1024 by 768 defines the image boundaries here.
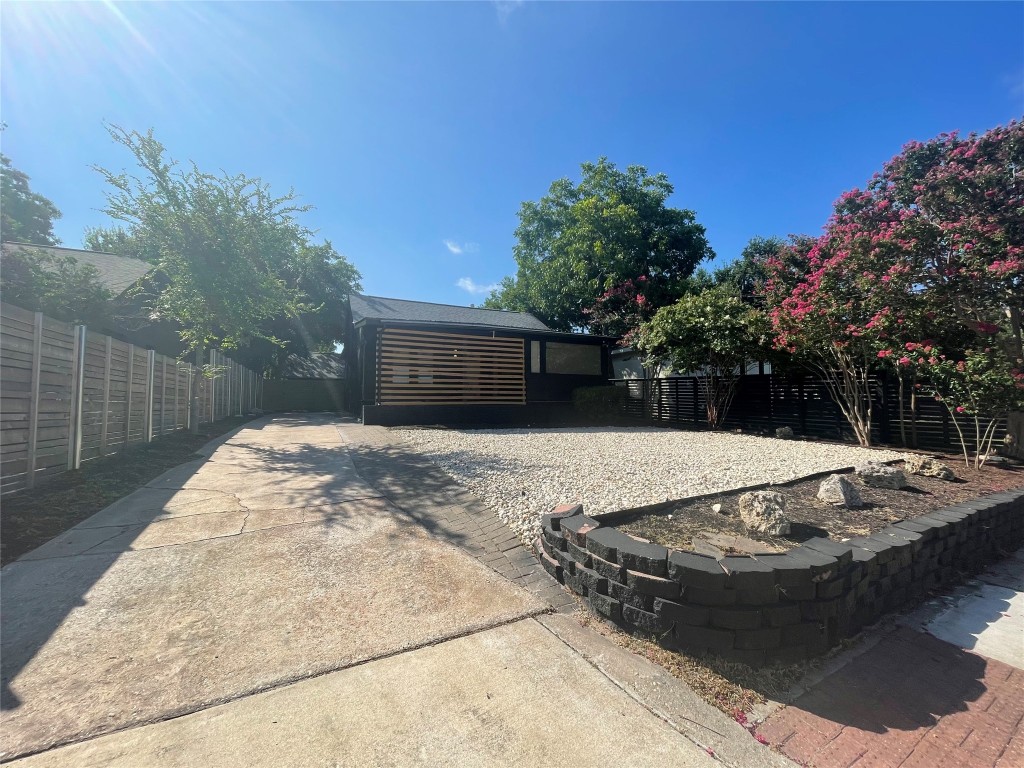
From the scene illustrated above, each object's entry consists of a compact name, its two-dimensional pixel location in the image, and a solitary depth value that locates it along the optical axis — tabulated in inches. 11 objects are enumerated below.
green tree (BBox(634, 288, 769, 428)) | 374.6
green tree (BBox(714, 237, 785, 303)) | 826.2
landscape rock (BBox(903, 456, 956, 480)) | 189.8
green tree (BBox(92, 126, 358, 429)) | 302.7
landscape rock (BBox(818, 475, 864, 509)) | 140.3
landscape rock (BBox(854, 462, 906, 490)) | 167.6
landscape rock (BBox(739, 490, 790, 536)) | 112.4
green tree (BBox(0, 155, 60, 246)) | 620.1
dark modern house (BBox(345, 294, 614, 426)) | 438.0
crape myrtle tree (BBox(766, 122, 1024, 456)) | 212.4
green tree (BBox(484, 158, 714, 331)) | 717.9
